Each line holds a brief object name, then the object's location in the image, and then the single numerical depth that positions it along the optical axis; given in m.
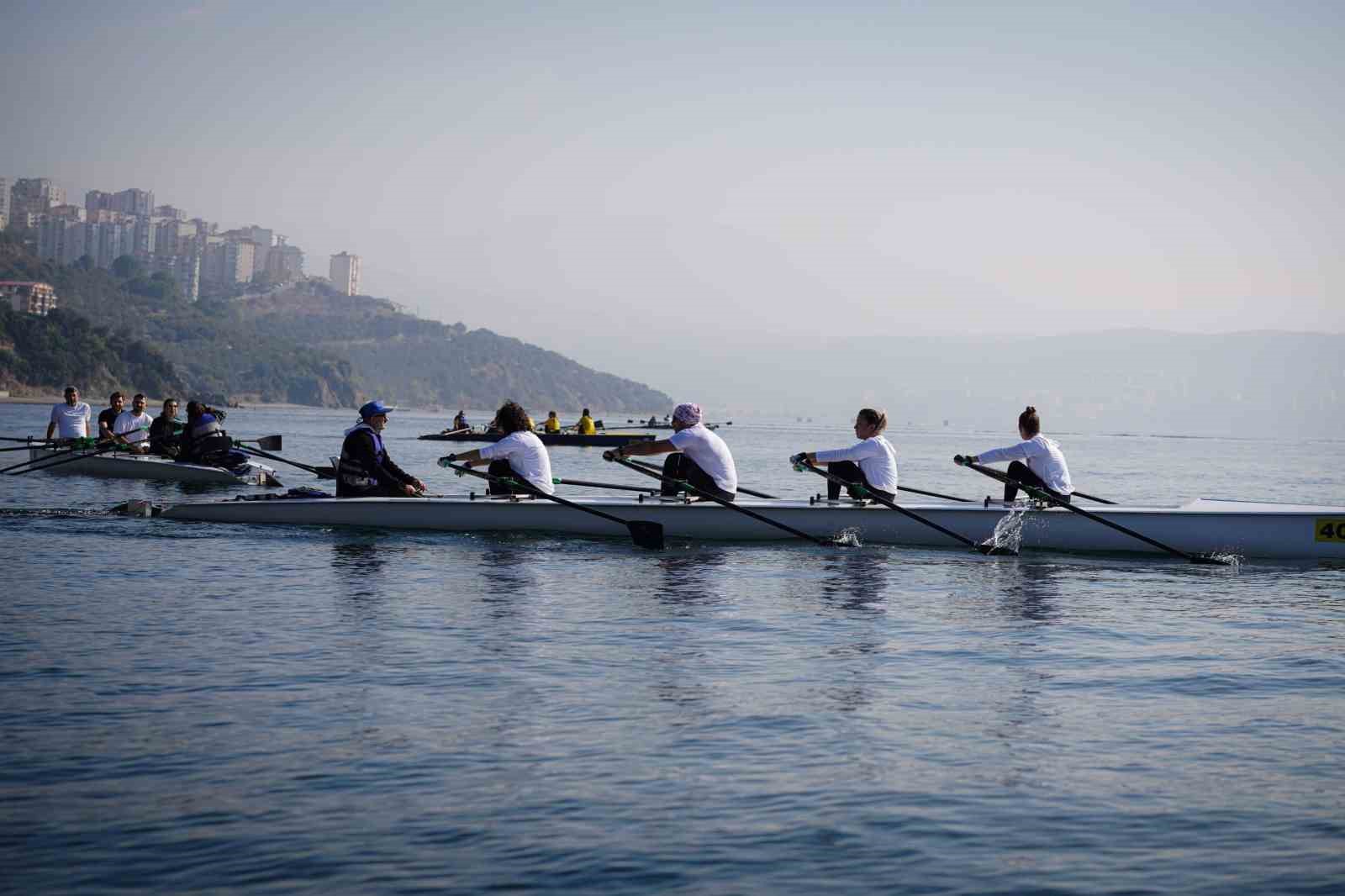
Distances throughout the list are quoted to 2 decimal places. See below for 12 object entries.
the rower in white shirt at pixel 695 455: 19.31
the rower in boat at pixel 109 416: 31.05
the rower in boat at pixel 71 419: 31.33
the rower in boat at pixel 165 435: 31.31
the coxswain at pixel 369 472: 20.58
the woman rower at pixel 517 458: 19.28
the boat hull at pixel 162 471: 30.53
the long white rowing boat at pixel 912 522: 18.61
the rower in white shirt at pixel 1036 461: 18.92
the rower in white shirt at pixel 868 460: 18.89
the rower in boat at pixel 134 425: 31.89
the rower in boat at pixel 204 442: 30.59
